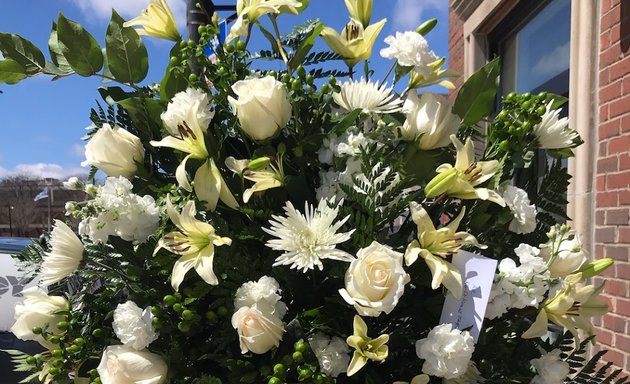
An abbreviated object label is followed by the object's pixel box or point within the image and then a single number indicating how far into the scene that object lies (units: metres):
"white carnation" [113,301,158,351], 0.96
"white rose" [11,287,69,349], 1.10
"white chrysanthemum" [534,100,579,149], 1.09
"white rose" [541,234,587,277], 1.03
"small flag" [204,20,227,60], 1.13
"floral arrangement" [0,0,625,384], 0.94
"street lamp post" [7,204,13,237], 26.41
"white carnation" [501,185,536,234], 1.01
